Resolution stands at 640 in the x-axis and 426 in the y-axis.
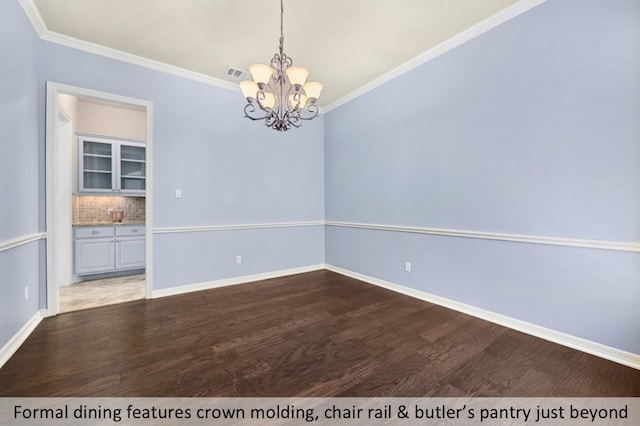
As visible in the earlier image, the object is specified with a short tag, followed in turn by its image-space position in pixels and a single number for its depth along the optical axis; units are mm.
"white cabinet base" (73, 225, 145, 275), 3961
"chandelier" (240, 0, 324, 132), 2236
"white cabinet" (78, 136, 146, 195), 4223
